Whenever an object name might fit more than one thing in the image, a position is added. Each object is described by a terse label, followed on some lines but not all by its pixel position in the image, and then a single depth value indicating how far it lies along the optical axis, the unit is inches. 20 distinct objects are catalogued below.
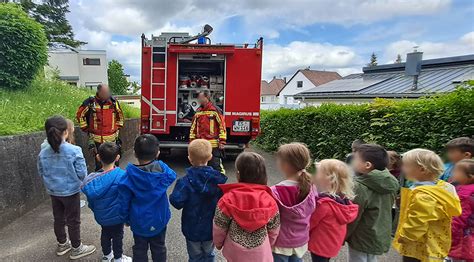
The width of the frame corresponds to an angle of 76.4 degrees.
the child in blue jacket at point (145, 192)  102.3
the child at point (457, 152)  120.5
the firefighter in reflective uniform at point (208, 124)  225.3
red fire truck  272.8
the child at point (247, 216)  83.6
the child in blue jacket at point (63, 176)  123.2
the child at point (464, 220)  97.7
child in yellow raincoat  89.2
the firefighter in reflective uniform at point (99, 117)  201.9
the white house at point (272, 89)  2635.3
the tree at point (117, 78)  1708.9
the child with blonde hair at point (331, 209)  92.2
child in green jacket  100.3
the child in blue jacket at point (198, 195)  97.0
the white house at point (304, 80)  1984.5
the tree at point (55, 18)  1103.0
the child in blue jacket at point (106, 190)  108.8
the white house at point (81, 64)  1196.2
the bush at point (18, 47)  257.3
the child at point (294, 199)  91.6
